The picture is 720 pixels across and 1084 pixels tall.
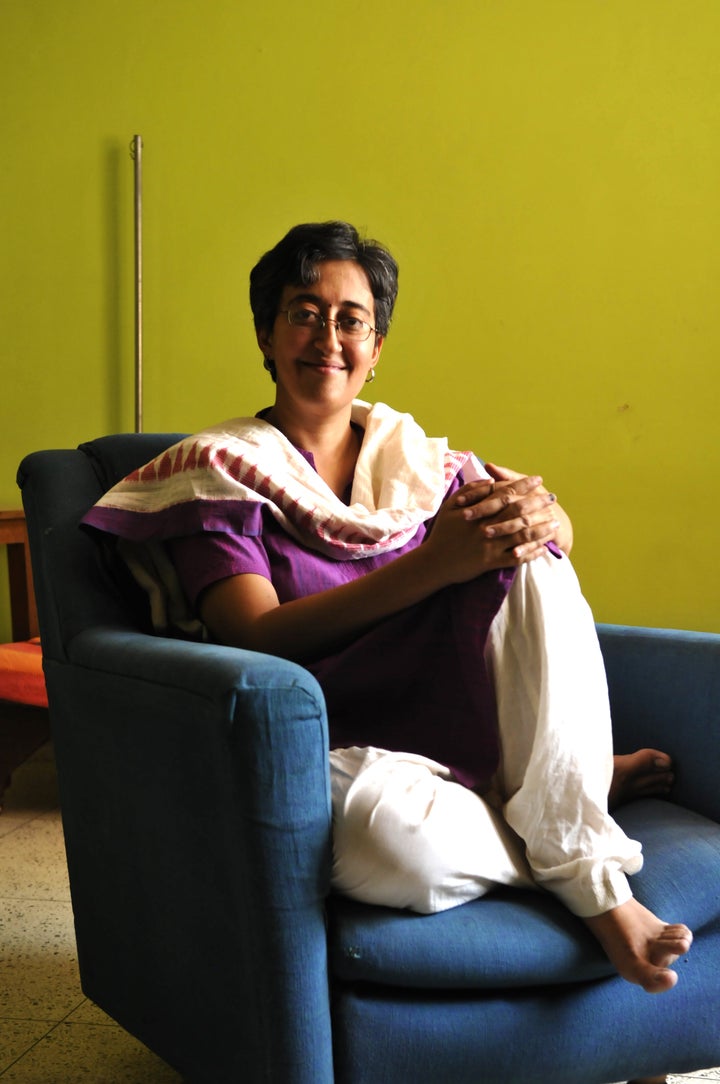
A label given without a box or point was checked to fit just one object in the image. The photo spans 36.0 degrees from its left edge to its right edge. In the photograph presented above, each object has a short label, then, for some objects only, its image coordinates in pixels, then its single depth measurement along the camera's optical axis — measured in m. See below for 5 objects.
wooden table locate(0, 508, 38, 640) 3.09
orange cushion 2.61
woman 1.18
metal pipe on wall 3.06
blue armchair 1.09
